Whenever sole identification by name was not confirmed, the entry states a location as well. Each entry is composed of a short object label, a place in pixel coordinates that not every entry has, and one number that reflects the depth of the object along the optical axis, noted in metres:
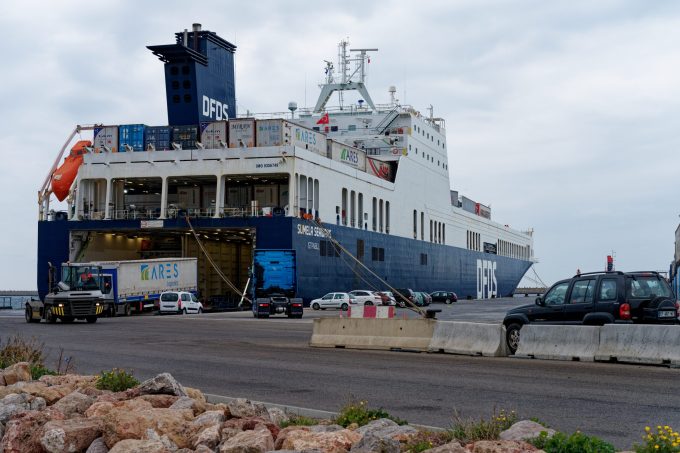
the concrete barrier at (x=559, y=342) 16.73
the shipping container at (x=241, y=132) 56.41
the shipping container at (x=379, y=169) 70.06
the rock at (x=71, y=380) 11.07
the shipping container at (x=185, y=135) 58.03
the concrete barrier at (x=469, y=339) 18.47
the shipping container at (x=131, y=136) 58.96
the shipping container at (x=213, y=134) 57.03
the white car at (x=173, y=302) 48.25
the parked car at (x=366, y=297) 51.75
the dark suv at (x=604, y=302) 17.20
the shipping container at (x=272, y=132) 55.97
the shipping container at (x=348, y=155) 63.44
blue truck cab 45.03
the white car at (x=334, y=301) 51.94
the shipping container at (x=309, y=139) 57.44
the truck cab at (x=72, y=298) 35.03
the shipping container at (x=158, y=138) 58.72
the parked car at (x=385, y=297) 53.12
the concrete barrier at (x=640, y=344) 15.51
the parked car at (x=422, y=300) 61.41
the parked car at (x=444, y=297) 69.12
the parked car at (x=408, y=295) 60.19
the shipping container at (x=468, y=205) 104.50
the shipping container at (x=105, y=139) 59.47
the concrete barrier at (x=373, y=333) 20.12
